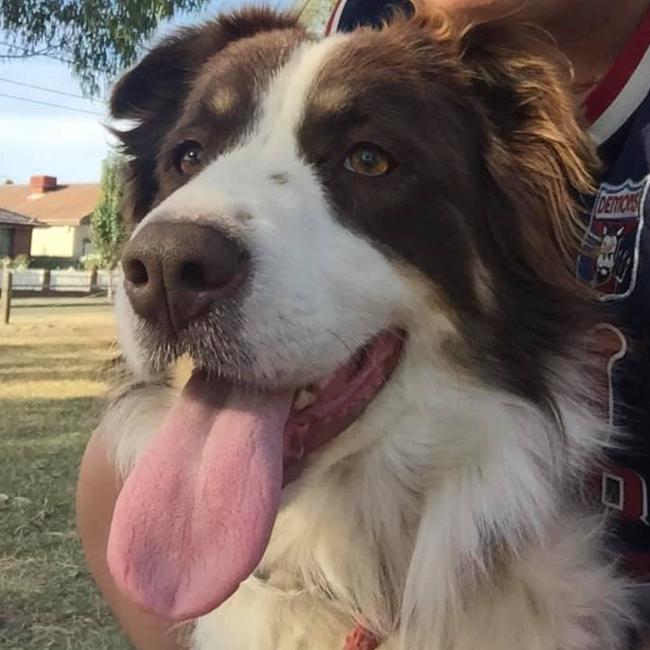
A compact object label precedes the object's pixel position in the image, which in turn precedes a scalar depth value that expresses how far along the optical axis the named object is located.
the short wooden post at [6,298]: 20.19
